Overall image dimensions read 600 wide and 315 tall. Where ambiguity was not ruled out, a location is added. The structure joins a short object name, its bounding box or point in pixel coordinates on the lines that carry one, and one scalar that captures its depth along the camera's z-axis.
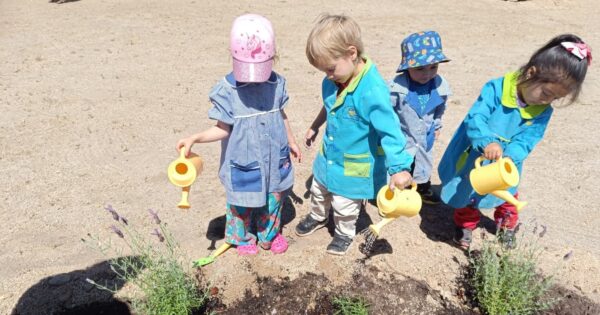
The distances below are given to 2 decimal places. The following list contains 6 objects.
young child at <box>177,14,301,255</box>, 2.20
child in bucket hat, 2.82
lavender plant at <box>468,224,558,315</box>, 2.39
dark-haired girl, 2.37
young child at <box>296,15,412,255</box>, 2.22
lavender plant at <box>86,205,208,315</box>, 2.32
